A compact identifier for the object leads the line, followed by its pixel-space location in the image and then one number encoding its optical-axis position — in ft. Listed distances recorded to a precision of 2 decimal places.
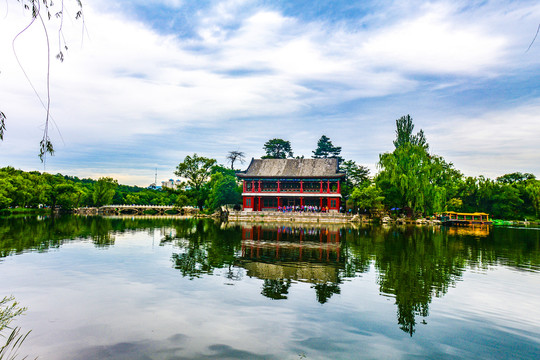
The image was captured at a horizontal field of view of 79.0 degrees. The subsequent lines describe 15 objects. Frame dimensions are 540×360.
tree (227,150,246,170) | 247.91
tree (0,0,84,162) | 15.28
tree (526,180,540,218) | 172.21
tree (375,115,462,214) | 146.72
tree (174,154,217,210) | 203.41
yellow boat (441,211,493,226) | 156.25
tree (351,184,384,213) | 149.28
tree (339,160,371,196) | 197.16
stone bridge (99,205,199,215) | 235.81
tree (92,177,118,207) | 264.72
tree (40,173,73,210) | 221.46
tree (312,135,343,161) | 233.55
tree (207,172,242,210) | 183.83
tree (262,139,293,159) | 248.32
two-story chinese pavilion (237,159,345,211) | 167.94
